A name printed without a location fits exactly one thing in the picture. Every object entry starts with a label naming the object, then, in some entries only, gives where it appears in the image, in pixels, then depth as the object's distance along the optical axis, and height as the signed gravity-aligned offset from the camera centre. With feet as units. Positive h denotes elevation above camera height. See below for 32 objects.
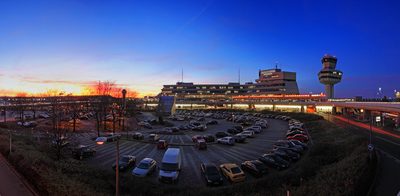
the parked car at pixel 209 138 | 130.50 -20.42
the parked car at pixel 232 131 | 164.29 -20.90
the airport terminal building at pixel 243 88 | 523.70 +30.90
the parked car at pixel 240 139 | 128.47 -20.48
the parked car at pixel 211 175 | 66.33 -21.10
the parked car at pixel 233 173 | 69.10 -21.12
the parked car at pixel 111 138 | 128.77 -20.41
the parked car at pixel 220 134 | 147.10 -20.63
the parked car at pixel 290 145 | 101.50 -19.88
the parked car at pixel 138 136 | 136.98 -20.51
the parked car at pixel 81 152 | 93.45 -20.53
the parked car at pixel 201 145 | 111.96 -20.74
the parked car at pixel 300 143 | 110.73 -19.99
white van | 67.87 -20.47
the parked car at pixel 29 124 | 179.52 -18.34
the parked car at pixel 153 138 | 131.44 -20.75
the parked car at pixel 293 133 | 139.19 -18.81
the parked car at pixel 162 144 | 113.19 -20.96
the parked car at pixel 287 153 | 91.81 -20.29
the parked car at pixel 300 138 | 126.74 -19.58
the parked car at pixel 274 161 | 81.61 -21.00
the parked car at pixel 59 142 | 85.92 -15.74
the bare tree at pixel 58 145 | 85.10 -16.80
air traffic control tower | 397.80 +43.24
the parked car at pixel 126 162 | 77.66 -20.79
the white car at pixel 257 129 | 163.39 -19.46
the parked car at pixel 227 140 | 122.21 -20.52
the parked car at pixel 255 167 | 74.33 -21.25
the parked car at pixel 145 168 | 71.89 -20.90
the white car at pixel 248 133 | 145.38 -19.86
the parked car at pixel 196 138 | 128.84 -20.16
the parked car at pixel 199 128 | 178.50 -20.59
